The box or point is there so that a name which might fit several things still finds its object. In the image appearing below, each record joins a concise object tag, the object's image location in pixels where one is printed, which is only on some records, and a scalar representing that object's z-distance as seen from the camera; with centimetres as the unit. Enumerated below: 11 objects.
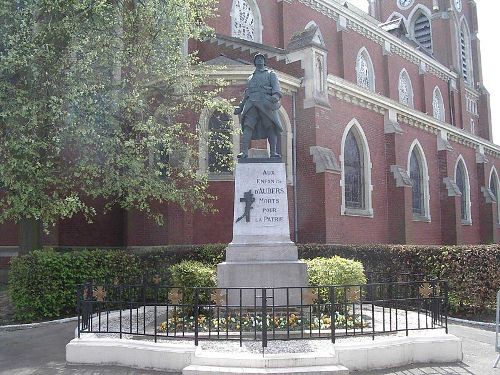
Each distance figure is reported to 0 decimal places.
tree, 1216
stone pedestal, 946
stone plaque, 984
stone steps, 649
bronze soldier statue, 1027
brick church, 1856
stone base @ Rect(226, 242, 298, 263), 962
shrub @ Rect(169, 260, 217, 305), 1088
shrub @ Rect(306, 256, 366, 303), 1049
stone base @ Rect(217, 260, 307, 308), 943
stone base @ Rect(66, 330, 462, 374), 667
